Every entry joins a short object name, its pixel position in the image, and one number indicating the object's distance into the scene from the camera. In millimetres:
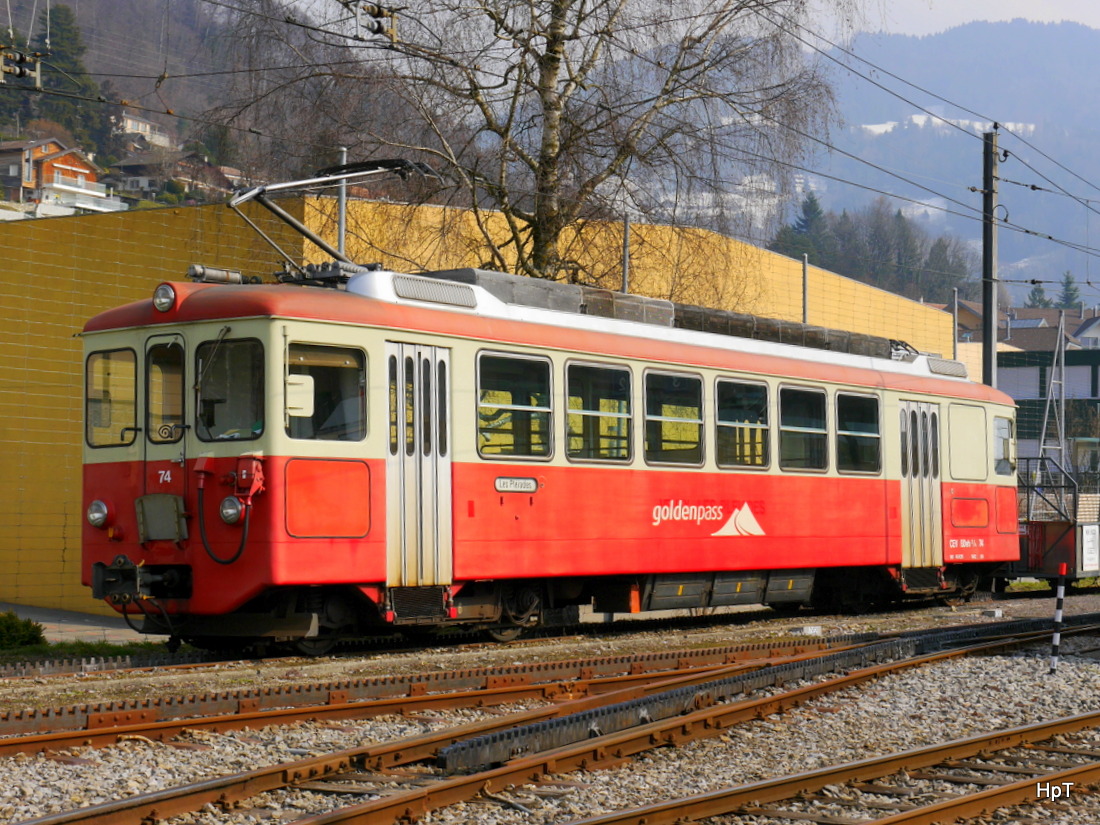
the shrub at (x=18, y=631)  14156
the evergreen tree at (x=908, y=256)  122312
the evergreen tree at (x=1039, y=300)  179362
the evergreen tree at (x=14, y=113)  92062
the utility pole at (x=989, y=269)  24516
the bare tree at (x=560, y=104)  17703
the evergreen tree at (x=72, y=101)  92000
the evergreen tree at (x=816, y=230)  112638
